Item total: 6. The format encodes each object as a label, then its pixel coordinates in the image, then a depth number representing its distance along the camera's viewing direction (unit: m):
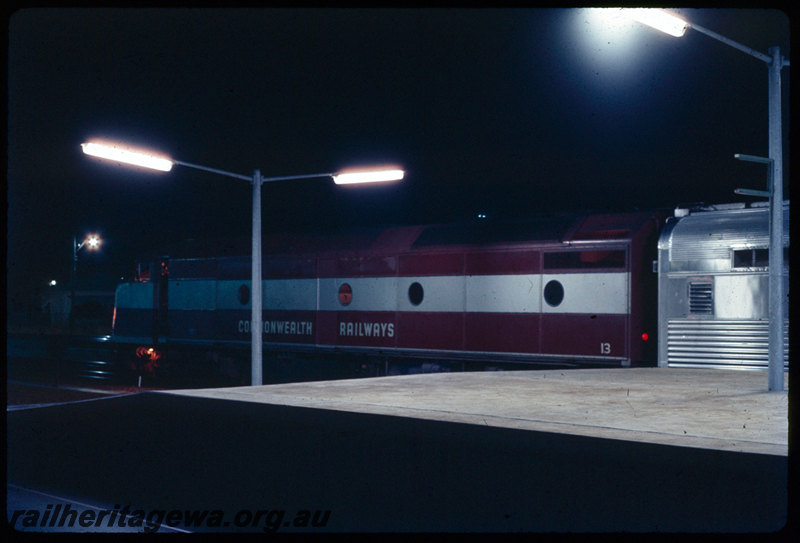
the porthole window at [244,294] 23.64
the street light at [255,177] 14.20
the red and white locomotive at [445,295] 16.45
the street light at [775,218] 11.51
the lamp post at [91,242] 56.09
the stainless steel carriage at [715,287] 14.99
